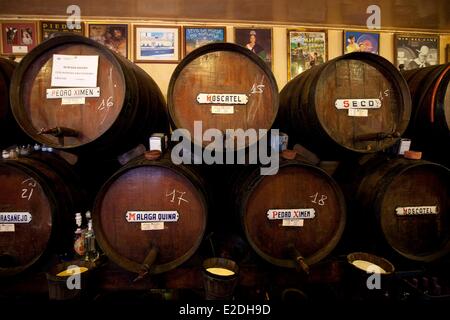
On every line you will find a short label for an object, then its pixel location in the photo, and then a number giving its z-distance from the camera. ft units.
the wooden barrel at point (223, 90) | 4.58
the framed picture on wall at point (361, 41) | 7.90
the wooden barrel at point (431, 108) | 5.13
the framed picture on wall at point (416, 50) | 8.02
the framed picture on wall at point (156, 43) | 7.45
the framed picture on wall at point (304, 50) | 7.77
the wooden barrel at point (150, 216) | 4.58
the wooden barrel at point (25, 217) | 4.58
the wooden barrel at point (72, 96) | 4.50
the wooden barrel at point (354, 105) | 4.74
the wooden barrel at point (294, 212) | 4.73
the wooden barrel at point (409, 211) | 4.88
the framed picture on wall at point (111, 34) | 7.34
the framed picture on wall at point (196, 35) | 7.55
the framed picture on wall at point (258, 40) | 7.64
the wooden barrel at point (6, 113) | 4.90
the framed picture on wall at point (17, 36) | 7.26
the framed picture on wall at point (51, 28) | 7.30
